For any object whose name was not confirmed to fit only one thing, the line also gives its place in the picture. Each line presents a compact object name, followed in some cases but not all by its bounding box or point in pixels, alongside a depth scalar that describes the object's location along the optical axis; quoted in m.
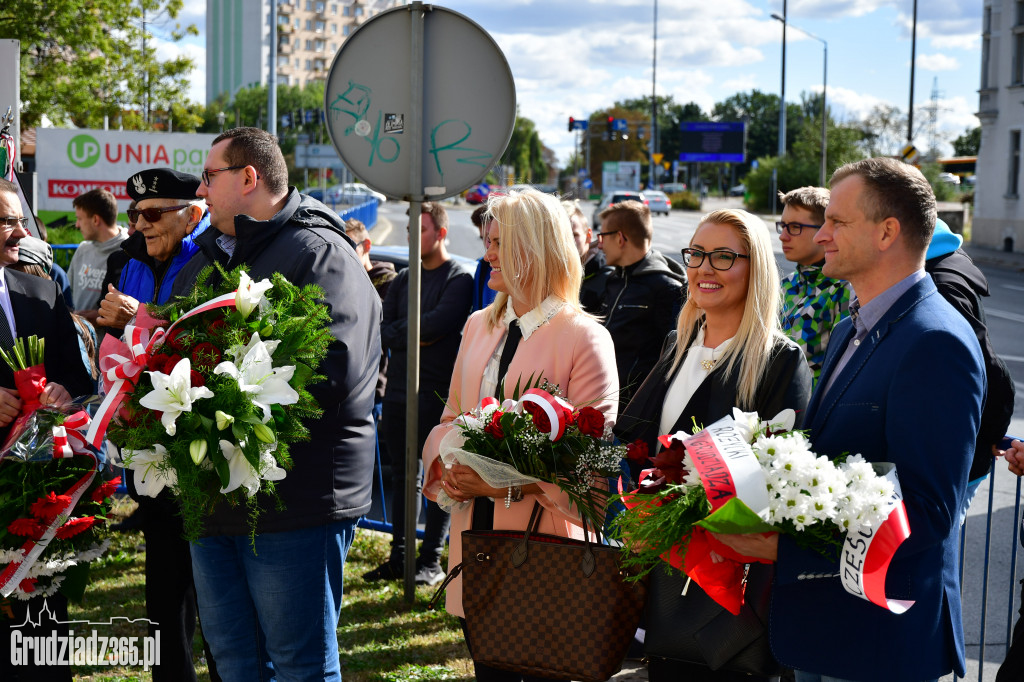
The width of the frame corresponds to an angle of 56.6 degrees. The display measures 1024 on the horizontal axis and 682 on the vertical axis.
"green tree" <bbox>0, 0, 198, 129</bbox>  18.92
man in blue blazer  2.28
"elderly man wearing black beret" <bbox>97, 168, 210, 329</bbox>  4.46
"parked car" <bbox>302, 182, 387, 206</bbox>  35.28
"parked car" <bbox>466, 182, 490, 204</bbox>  68.28
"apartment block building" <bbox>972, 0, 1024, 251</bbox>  34.78
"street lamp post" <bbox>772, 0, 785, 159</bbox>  58.88
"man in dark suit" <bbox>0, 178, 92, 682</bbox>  3.65
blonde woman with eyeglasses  2.69
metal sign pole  4.73
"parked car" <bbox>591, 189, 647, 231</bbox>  41.57
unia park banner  14.21
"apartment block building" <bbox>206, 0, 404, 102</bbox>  121.50
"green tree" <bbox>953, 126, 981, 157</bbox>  84.44
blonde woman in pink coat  3.33
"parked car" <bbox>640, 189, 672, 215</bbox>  59.81
